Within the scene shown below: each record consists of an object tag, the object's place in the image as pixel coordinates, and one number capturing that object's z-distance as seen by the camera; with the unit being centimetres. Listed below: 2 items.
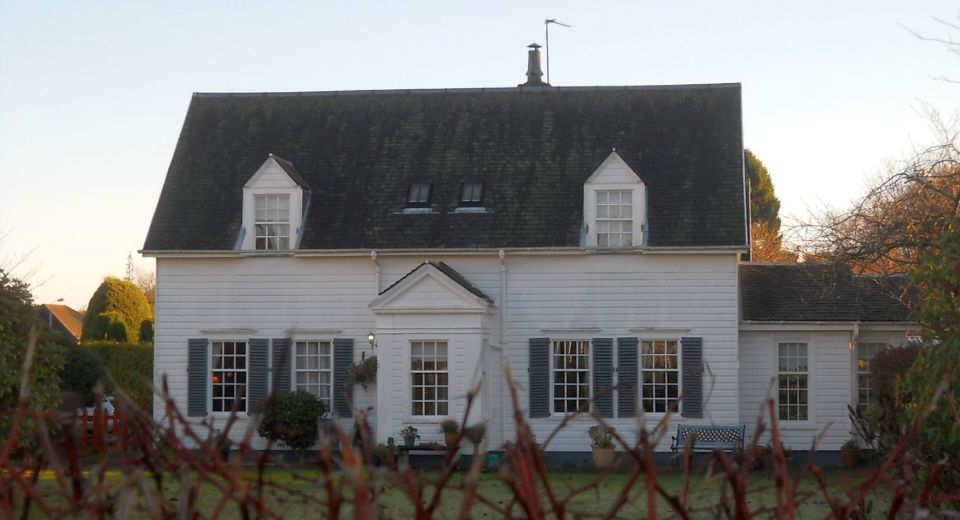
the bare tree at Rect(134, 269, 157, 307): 7878
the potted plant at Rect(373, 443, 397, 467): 2402
